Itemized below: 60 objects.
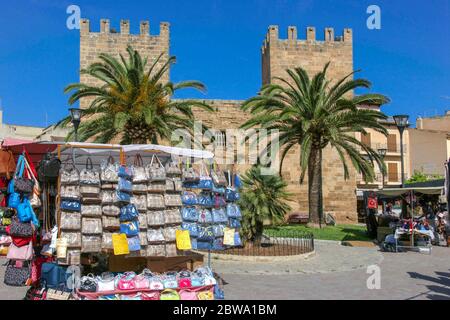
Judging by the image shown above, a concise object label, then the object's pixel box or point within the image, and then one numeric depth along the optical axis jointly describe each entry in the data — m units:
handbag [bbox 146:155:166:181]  6.49
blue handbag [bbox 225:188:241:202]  7.37
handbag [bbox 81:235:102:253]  5.94
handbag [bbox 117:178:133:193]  6.15
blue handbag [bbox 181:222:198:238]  6.67
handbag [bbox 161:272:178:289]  6.32
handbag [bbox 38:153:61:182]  6.12
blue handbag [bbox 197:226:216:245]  6.82
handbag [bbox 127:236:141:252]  6.14
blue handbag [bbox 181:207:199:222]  6.69
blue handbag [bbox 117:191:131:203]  6.13
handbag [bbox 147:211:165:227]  6.34
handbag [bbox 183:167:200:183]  6.91
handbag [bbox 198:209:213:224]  6.89
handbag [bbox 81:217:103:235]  5.95
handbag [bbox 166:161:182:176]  6.73
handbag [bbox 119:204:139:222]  6.18
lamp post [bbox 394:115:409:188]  15.93
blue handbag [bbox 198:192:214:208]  6.92
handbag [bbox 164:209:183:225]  6.46
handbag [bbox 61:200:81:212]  5.91
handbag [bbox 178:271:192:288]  6.39
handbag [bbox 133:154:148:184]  6.41
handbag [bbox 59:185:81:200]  5.91
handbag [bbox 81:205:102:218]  6.02
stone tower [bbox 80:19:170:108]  25.17
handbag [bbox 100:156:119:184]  6.14
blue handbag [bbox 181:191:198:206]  6.84
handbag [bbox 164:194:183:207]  6.54
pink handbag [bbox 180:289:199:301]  6.31
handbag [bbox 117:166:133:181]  6.22
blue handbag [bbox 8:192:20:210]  6.36
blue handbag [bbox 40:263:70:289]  6.16
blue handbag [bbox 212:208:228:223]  7.05
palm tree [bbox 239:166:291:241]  12.13
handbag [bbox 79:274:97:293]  6.06
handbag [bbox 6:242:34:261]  6.36
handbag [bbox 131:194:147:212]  6.38
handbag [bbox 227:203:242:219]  7.33
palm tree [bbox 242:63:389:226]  18.72
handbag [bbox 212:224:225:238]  6.96
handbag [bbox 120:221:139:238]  6.14
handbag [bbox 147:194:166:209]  6.41
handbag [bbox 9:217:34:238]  6.29
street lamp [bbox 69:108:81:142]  13.39
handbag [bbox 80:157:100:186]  6.04
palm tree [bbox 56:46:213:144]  15.66
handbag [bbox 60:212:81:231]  5.85
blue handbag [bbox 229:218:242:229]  7.34
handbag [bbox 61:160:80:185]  5.96
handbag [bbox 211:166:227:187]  7.16
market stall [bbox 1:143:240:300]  5.98
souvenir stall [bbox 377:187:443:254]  13.96
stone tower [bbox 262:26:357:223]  27.30
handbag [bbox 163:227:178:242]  6.42
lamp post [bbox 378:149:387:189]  23.36
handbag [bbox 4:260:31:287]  6.73
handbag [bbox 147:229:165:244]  6.30
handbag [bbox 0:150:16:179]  7.23
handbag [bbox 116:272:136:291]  6.18
